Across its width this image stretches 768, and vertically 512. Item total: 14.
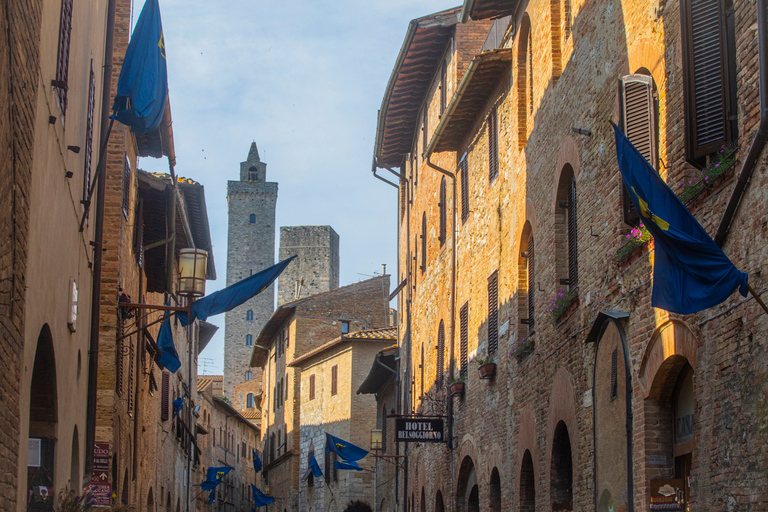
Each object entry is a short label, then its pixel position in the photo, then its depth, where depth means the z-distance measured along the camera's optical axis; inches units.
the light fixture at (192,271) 567.8
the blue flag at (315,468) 1380.8
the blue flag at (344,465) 1042.2
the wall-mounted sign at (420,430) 664.4
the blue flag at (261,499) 1689.2
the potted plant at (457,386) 684.8
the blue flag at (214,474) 1440.7
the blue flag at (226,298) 536.1
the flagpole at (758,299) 240.8
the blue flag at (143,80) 411.5
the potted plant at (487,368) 591.2
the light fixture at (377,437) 1068.0
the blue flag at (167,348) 684.1
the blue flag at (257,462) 1798.7
